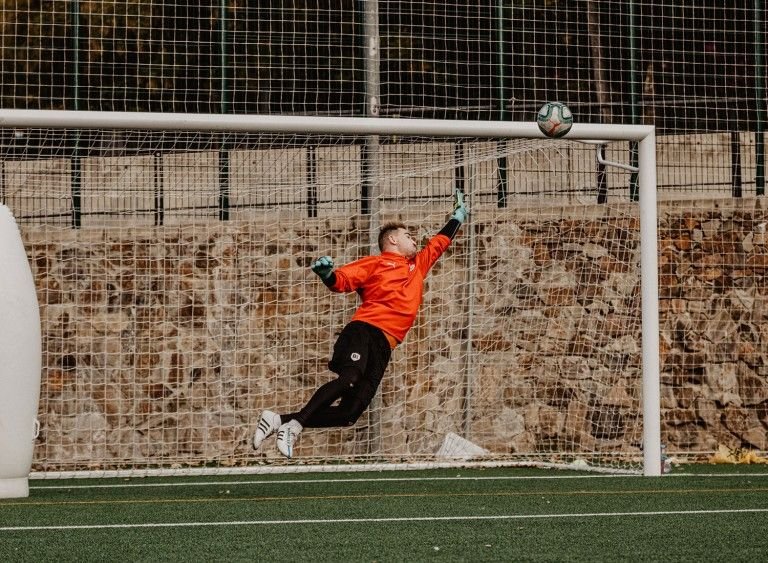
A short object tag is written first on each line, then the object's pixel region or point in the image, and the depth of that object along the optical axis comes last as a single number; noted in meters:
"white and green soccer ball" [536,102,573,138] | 16.08
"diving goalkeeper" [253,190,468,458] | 14.69
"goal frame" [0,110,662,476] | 15.80
